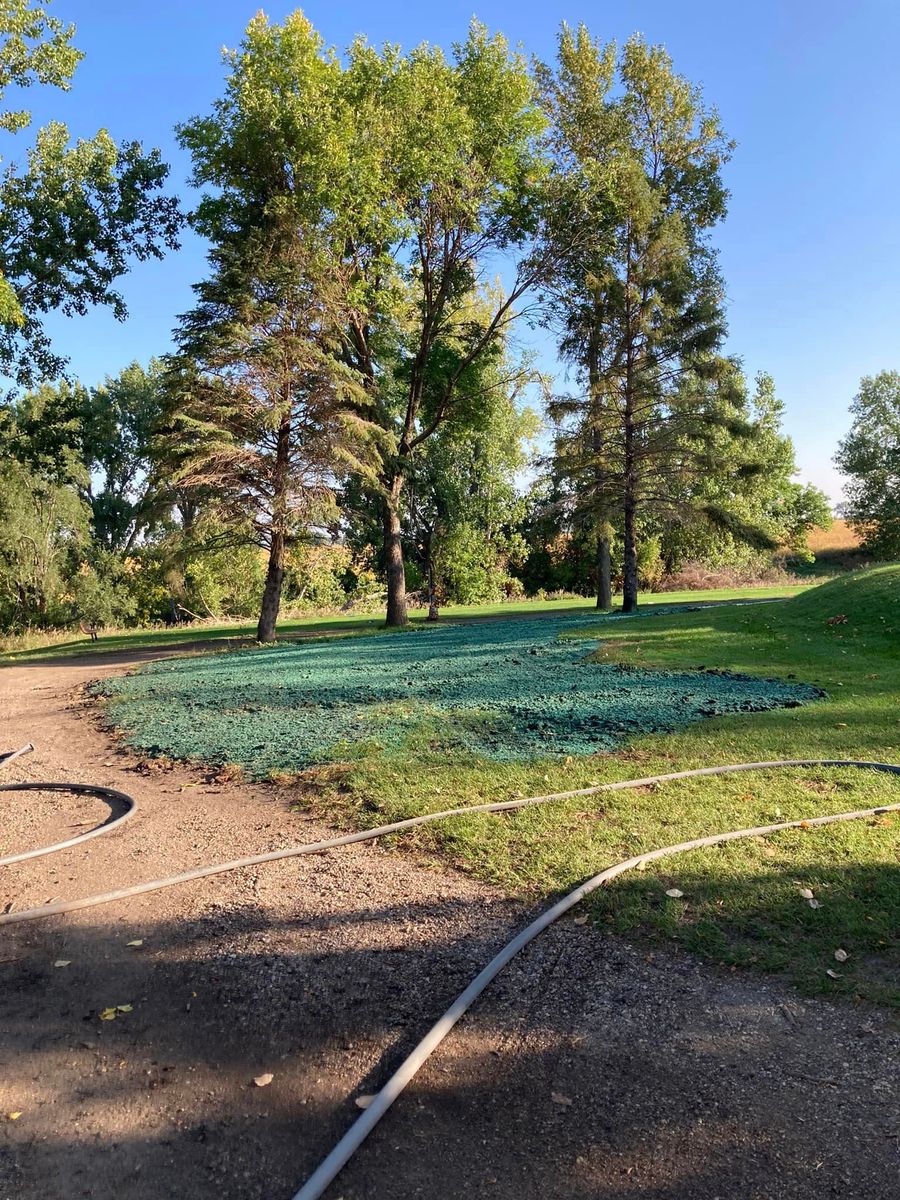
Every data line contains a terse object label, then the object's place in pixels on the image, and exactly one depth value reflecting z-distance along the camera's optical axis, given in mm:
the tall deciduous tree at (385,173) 17109
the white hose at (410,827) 2061
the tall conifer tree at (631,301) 21891
